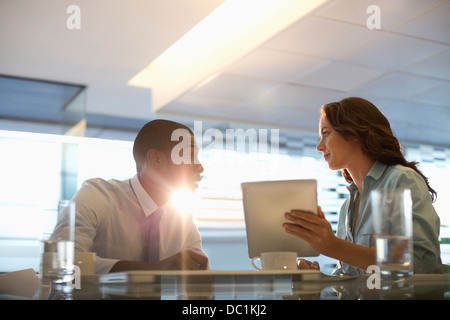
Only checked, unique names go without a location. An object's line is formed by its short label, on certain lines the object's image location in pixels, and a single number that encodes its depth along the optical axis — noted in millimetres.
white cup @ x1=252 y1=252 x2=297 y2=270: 1381
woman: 1491
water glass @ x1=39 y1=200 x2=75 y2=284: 1058
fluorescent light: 3449
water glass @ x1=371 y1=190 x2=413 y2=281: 1072
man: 1896
